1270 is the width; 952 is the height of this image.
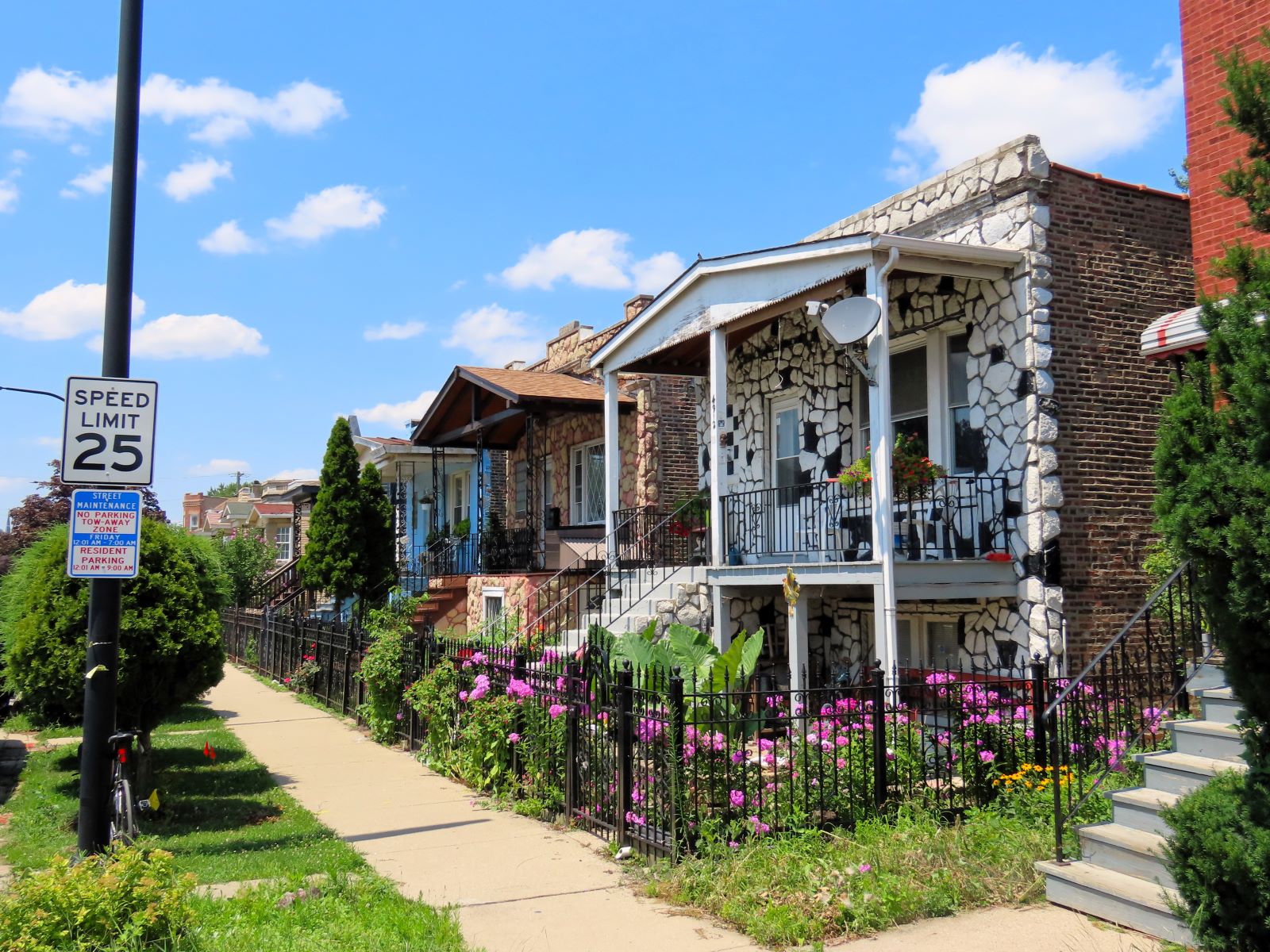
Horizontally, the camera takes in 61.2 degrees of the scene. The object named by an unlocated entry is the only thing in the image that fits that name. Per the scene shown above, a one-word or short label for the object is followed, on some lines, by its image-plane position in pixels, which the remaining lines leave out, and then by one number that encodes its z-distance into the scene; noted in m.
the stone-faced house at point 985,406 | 10.51
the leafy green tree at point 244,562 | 29.92
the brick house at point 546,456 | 17.81
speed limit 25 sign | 6.57
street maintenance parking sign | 6.51
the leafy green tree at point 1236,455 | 4.14
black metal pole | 6.54
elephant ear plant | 9.95
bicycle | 6.67
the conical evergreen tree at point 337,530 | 19.28
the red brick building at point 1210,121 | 8.34
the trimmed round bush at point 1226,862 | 4.50
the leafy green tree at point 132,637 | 8.53
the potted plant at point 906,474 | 10.99
